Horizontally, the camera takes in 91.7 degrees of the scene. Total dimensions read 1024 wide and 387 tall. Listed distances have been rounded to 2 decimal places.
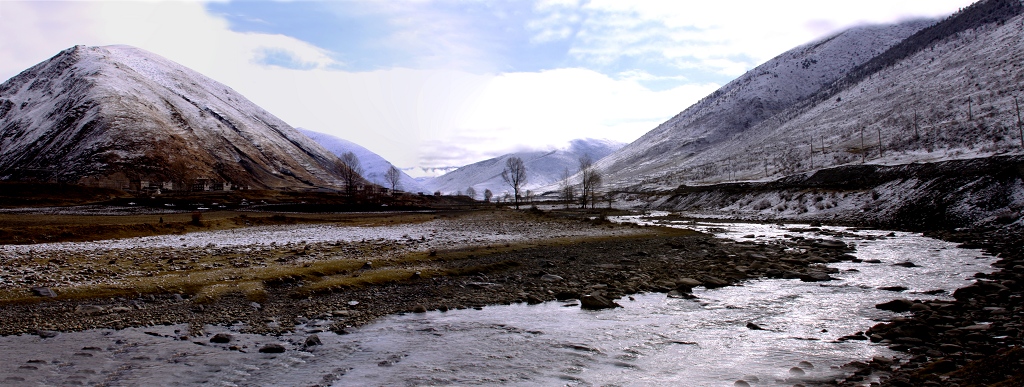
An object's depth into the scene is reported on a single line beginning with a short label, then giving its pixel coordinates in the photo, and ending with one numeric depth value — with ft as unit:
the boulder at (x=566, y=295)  60.80
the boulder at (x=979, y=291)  53.36
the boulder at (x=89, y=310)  49.08
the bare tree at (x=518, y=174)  417.53
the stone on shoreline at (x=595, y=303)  55.72
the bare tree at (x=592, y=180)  392.06
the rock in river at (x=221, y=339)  42.34
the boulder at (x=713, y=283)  67.62
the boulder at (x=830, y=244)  104.11
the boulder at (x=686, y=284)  64.85
